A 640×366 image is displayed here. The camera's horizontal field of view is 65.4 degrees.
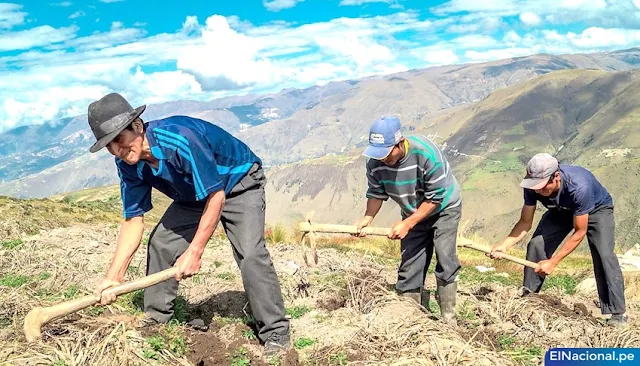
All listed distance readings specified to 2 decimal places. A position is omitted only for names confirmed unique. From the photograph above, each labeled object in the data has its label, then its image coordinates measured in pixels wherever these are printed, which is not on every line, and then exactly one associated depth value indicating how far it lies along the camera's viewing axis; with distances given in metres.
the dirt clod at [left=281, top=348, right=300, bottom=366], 4.69
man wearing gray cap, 5.87
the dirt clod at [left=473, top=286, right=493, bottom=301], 7.31
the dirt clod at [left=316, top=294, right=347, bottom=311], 6.38
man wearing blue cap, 5.29
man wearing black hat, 4.09
